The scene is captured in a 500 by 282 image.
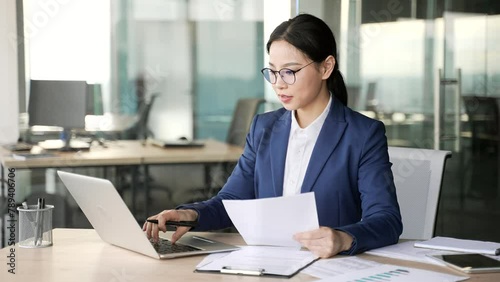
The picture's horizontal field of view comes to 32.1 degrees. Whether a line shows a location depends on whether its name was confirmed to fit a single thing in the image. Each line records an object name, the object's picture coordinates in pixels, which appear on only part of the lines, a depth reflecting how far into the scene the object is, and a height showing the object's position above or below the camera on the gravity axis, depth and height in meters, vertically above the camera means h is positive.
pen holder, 2.58 -0.49
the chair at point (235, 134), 6.16 -0.51
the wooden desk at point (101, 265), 2.15 -0.53
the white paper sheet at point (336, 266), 2.16 -0.52
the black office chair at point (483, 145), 5.64 -0.53
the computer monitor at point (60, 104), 5.79 -0.28
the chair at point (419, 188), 2.85 -0.42
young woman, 2.64 -0.28
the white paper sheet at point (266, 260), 2.19 -0.52
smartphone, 2.18 -0.51
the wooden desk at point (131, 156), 5.39 -0.60
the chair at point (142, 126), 6.20 -0.45
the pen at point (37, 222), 2.58 -0.47
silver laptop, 2.34 -0.45
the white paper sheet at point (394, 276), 2.09 -0.52
